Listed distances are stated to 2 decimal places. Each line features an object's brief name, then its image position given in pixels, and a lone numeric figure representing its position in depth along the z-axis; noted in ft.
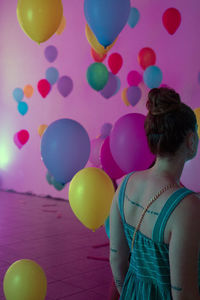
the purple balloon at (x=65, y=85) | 16.07
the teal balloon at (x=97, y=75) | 12.60
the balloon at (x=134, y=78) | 14.29
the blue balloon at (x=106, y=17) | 8.48
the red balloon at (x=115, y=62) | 14.33
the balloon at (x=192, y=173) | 8.83
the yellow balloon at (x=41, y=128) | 17.12
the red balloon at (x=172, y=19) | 12.37
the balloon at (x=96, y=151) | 11.00
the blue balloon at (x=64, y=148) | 8.11
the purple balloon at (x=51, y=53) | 17.69
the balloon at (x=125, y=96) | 13.82
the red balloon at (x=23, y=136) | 17.78
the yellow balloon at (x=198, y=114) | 8.77
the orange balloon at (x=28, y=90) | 19.57
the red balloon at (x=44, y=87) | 16.75
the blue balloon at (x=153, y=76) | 12.56
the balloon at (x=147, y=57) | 13.21
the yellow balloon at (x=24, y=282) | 6.01
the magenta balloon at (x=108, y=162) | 9.10
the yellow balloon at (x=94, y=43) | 10.68
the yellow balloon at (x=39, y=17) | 8.79
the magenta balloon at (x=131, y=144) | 7.48
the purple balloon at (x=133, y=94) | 13.25
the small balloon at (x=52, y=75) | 17.37
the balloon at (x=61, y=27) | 14.40
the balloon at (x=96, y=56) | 13.19
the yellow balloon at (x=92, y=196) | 7.07
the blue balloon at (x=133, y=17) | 13.76
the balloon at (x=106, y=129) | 14.19
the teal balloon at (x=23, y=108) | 18.78
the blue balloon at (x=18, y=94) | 19.48
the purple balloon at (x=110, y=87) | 13.62
